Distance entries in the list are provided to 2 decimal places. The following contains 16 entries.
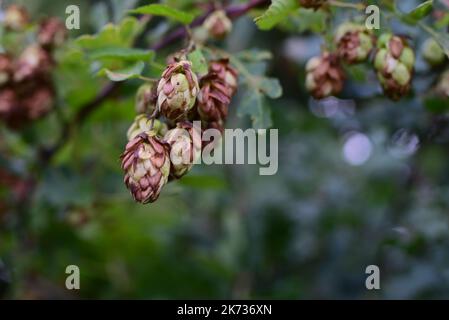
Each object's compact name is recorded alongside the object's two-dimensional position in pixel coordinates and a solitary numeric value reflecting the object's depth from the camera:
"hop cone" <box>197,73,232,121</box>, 0.50
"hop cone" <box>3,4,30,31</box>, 0.67
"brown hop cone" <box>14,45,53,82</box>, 0.64
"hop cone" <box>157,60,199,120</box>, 0.47
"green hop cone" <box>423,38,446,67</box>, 0.61
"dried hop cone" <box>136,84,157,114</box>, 0.51
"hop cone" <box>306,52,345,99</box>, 0.56
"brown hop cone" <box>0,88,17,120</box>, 0.65
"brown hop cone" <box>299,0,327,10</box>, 0.52
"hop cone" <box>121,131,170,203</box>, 0.46
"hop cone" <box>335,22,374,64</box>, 0.54
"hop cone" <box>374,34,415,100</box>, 0.53
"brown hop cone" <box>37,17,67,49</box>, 0.65
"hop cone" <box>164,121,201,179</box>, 0.47
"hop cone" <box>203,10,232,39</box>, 0.56
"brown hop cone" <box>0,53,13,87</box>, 0.65
